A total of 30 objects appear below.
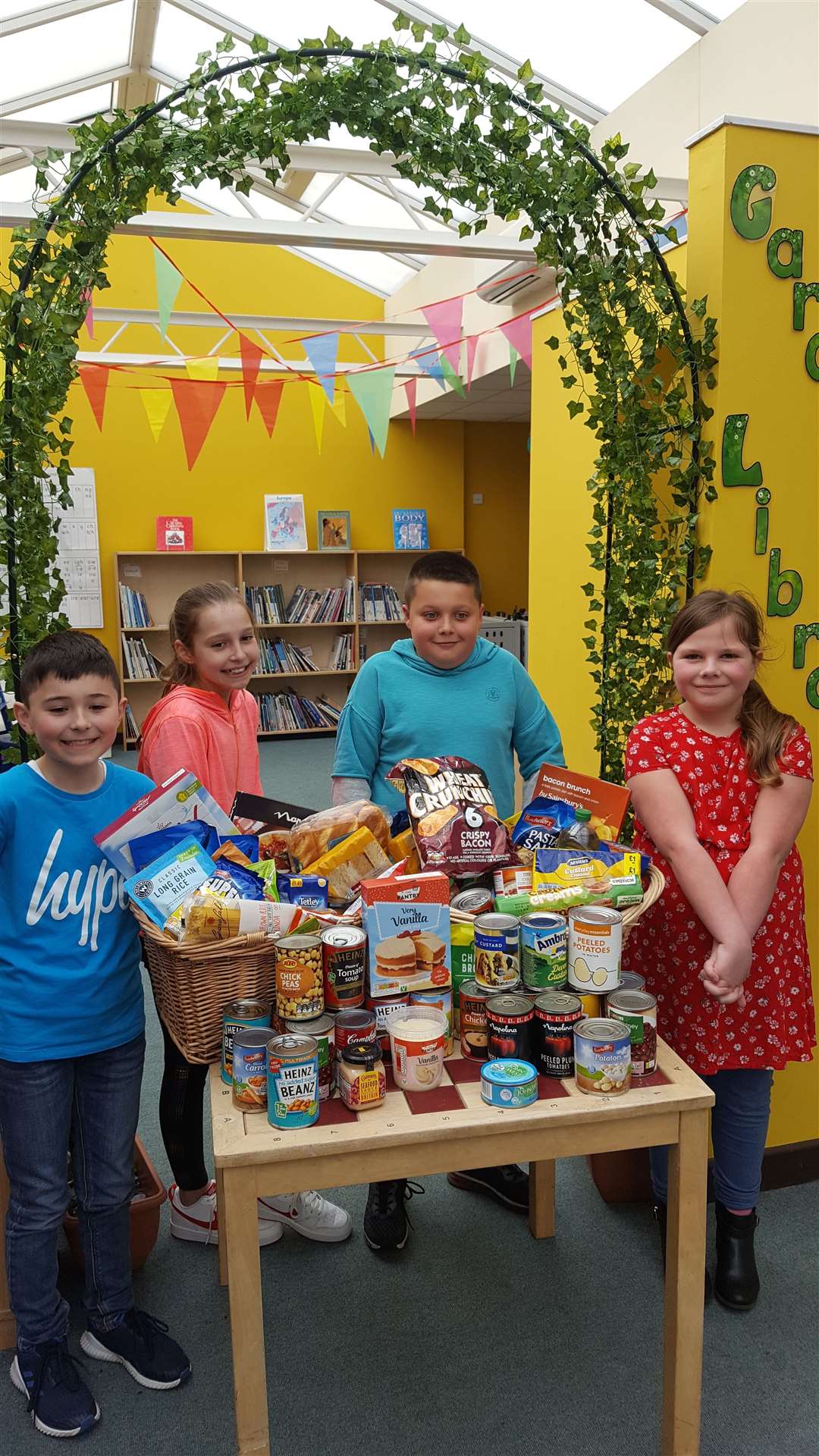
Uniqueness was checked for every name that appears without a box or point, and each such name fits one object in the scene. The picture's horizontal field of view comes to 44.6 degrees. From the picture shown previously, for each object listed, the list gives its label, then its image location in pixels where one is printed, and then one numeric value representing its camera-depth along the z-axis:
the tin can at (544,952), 1.40
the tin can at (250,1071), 1.30
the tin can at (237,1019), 1.37
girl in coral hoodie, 1.98
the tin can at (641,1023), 1.36
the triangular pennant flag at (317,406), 6.47
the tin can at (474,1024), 1.39
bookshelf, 8.12
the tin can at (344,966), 1.37
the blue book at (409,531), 8.65
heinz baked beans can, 1.25
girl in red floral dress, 1.74
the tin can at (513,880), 1.51
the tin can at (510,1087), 1.29
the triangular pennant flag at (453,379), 5.84
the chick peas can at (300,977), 1.34
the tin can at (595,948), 1.38
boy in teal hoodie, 1.98
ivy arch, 1.76
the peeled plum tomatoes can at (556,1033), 1.35
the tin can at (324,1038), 1.32
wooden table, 1.24
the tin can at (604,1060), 1.32
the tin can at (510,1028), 1.35
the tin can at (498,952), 1.39
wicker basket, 1.34
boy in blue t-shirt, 1.57
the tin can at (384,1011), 1.39
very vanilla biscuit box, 1.36
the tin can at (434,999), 1.39
